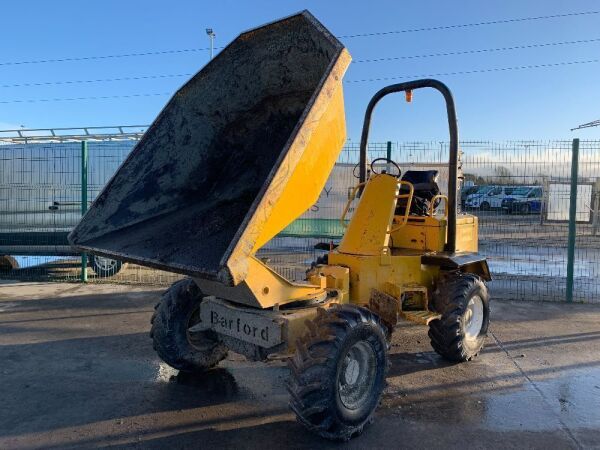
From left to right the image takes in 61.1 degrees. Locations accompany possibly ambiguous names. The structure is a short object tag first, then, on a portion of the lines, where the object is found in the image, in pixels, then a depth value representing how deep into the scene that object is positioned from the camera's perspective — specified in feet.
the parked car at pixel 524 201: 34.40
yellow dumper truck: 12.49
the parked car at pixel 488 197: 34.22
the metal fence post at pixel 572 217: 28.84
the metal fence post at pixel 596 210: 40.77
